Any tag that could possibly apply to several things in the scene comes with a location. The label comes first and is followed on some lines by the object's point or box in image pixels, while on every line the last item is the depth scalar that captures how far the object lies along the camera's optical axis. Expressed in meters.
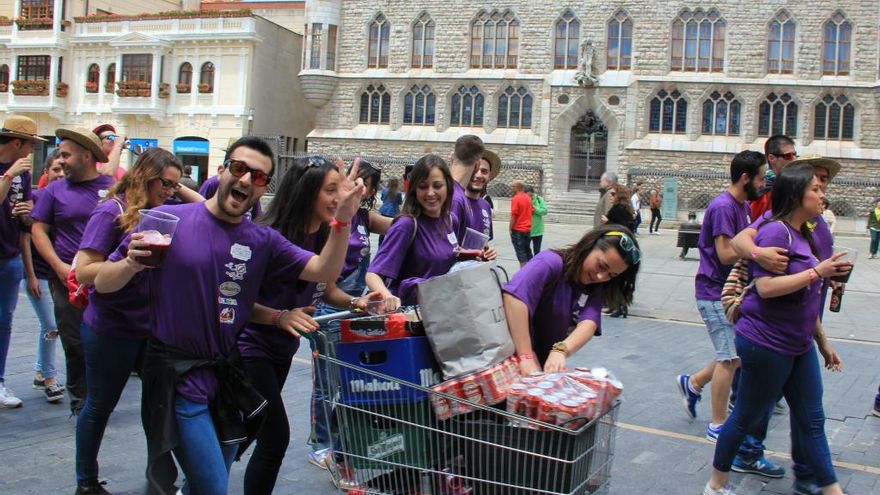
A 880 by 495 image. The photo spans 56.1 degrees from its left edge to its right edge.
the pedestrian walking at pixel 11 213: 5.60
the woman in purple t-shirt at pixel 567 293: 3.34
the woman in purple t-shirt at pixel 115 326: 3.98
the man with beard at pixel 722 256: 5.40
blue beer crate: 3.06
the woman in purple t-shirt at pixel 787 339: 4.19
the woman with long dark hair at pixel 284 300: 3.48
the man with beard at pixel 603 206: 13.58
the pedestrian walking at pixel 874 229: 21.44
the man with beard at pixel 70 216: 5.11
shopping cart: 2.79
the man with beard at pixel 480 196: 6.37
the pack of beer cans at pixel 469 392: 2.92
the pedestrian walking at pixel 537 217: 15.04
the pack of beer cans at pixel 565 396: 2.74
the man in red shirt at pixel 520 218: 14.23
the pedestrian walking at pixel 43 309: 5.95
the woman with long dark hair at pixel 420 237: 4.50
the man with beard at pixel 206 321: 3.01
